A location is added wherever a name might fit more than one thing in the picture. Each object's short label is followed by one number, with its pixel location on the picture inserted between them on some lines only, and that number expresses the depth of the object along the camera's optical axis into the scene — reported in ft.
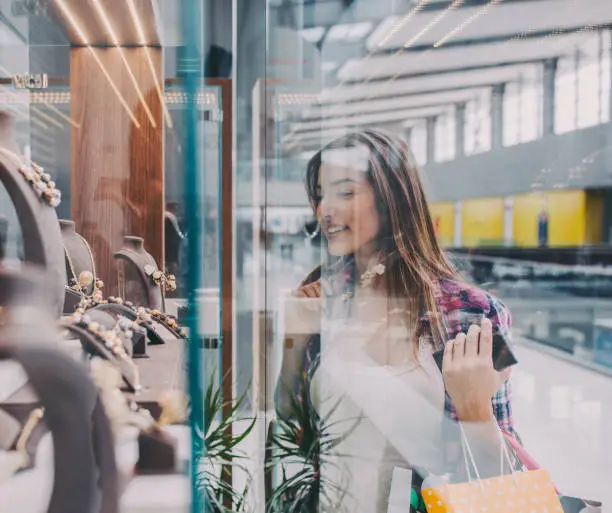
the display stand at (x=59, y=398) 4.16
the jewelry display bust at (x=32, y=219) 4.19
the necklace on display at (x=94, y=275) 4.53
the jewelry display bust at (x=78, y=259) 4.41
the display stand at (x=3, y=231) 4.19
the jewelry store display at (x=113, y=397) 4.32
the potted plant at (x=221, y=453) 6.13
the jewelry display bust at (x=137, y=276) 4.70
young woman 5.75
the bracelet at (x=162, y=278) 4.90
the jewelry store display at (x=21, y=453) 4.22
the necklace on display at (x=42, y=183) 4.30
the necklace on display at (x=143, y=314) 4.49
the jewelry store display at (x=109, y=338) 4.35
